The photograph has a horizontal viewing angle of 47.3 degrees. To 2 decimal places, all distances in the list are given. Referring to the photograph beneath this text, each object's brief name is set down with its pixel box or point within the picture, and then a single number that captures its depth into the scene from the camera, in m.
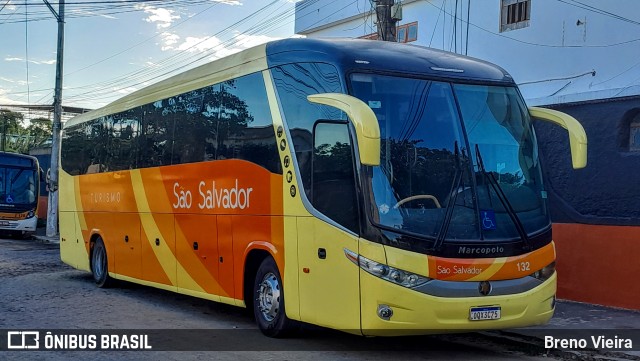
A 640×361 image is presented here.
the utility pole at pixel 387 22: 13.30
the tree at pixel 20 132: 59.56
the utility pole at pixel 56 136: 26.12
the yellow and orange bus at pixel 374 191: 6.88
